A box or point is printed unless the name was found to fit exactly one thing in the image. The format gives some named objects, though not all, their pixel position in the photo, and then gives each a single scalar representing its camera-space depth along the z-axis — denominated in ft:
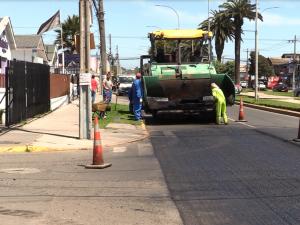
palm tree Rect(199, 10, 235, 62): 153.89
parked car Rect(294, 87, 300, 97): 146.41
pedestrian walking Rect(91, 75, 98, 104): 81.56
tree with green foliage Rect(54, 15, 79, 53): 192.44
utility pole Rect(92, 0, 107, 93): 100.46
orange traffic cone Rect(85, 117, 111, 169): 30.31
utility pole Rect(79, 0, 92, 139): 41.73
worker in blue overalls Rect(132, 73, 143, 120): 58.80
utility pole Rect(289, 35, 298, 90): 260.48
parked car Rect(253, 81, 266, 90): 258.37
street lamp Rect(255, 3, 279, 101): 106.83
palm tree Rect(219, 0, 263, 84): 143.64
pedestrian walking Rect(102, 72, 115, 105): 75.79
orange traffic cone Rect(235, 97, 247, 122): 60.34
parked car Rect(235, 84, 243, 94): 164.10
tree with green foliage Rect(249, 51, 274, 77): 325.17
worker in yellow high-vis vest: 53.21
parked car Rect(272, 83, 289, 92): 226.95
